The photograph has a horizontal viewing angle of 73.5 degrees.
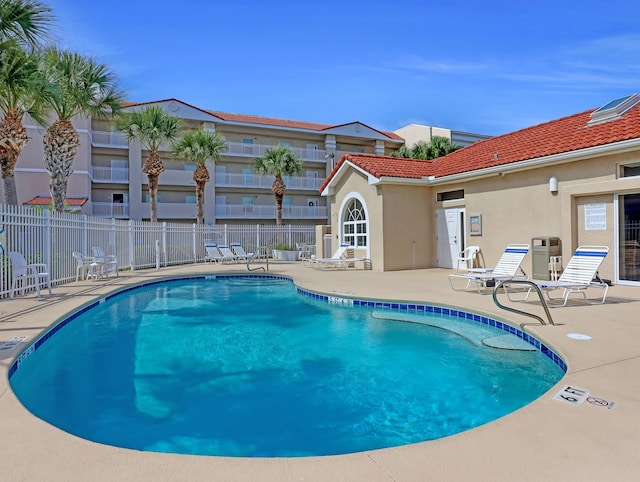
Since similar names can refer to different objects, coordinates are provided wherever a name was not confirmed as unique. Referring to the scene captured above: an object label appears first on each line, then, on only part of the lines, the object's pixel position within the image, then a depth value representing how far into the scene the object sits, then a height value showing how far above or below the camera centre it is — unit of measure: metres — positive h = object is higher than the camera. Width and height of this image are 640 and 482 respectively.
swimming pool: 3.99 -1.71
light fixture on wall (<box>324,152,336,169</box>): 37.42 +7.29
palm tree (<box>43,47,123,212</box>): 14.84 +5.11
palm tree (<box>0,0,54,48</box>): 9.71 +5.25
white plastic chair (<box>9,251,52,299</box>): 9.04 -0.60
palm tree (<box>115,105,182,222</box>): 22.12 +6.05
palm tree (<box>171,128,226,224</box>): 25.16 +5.52
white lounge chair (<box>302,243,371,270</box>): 16.09 -0.74
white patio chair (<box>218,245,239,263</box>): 19.70 -0.55
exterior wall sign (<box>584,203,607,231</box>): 10.52 +0.48
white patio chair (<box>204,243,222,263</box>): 20.04 -0.45
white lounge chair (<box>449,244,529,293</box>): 9.41 -0.71
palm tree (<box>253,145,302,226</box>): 27.50 +4.91
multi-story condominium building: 30.98 +5.57
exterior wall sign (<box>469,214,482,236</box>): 13.94 +0.44
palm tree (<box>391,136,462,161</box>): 29.19 +6.17
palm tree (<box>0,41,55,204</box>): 10.99 +4.35
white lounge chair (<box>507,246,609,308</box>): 7.75 -0.72
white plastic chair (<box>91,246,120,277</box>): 13.38 -0.49
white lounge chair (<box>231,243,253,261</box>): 20.36 -0.48
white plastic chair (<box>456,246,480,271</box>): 13.88 -0.63
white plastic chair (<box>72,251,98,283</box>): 13.08 -0.67
